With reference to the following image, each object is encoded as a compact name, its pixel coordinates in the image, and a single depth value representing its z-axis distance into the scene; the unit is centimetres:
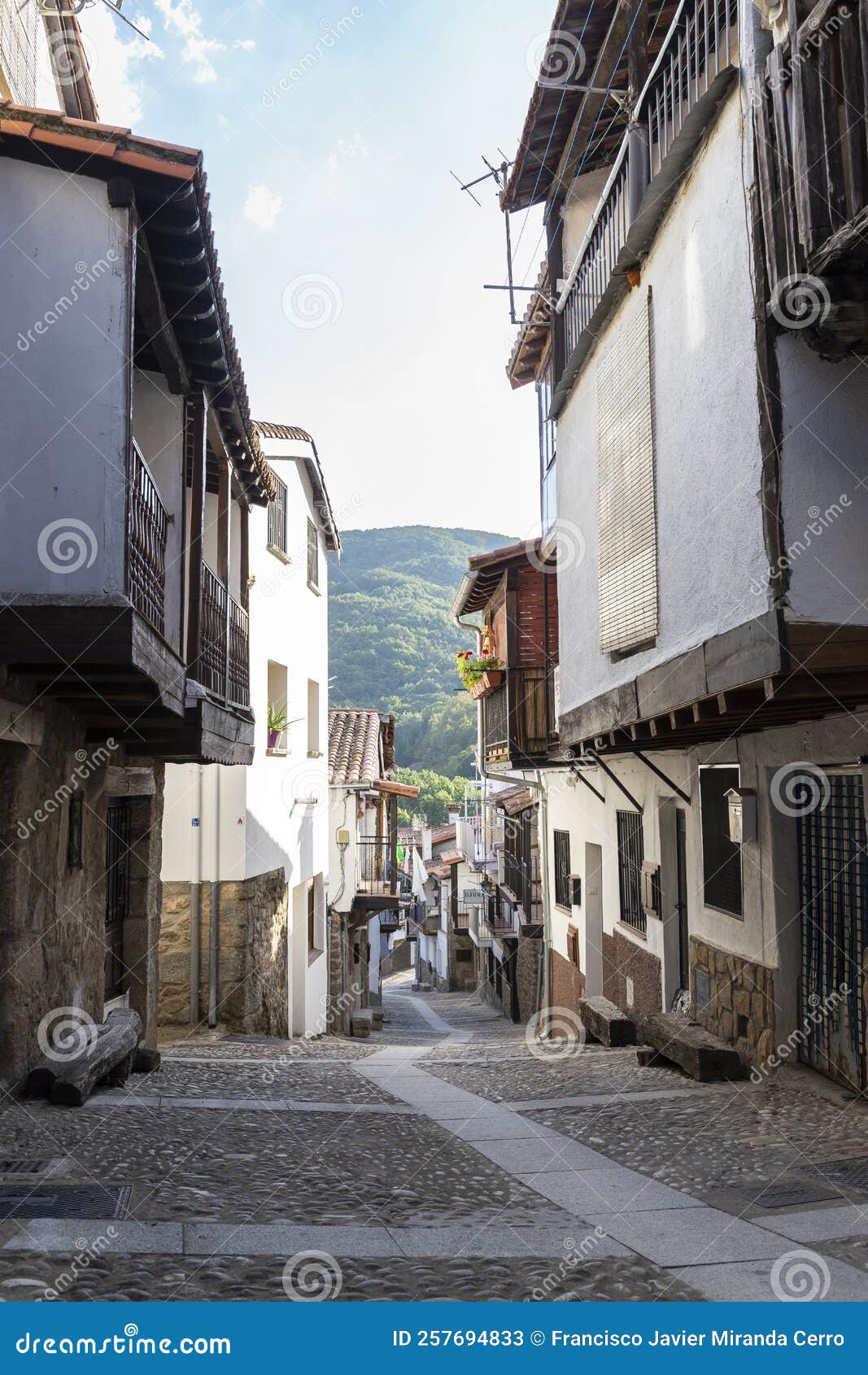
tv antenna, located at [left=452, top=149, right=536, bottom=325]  1156
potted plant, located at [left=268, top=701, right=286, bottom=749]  1408
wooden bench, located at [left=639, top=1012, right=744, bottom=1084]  751
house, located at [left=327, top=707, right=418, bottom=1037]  2006
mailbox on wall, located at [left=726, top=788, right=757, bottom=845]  760
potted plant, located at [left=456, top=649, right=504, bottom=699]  1486
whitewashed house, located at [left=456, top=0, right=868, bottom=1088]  459
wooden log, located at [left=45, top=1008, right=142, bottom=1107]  613
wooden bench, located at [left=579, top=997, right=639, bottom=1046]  1000
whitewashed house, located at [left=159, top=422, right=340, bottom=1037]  1159
